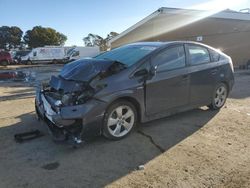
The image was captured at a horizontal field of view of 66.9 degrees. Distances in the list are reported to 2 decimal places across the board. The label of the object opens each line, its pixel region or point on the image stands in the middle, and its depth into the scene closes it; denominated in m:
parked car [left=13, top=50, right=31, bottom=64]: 25.22
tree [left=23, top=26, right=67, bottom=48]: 42.85
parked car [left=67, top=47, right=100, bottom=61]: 26.48
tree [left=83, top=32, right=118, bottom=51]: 53.40
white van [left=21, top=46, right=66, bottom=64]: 25.52
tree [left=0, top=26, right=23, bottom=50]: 46.64
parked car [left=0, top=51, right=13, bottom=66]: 21.98
